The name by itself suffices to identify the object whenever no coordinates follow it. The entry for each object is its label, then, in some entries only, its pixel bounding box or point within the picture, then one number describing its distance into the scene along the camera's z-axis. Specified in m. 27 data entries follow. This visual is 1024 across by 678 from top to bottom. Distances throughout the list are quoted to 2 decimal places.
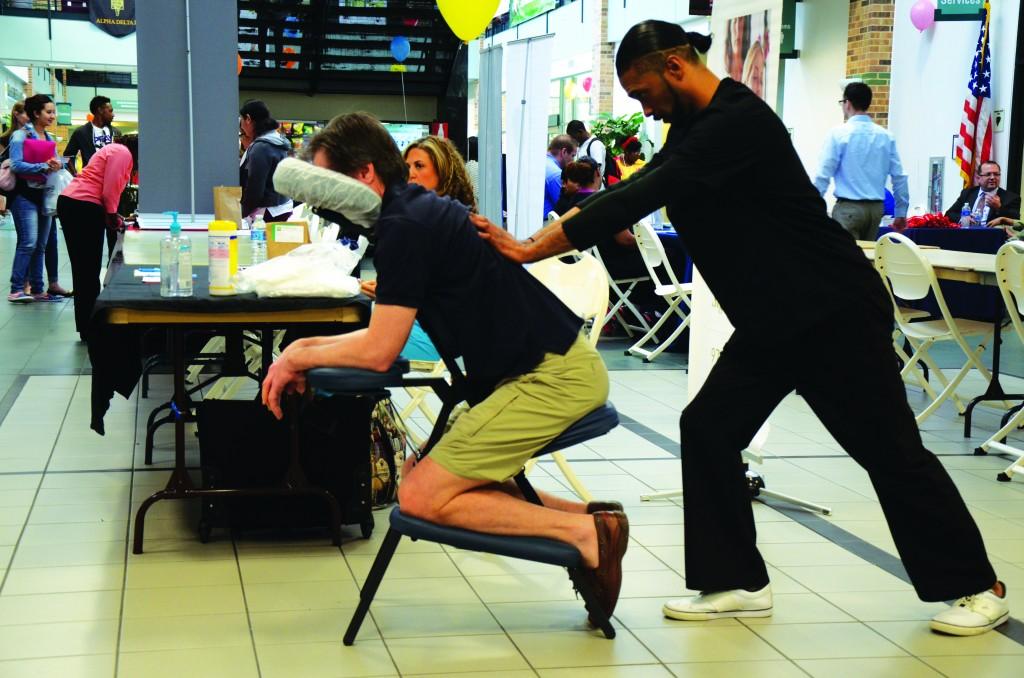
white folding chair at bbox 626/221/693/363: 7.77
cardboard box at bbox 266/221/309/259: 4.48
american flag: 11.63
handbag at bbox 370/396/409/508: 4.21
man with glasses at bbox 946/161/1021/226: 9.73
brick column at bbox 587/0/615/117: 19.44
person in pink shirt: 7.68
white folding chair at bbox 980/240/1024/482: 4.90
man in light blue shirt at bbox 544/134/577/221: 10.30
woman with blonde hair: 4.63
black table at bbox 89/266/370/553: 3.62
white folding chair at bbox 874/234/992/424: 5.58
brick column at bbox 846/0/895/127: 12.38
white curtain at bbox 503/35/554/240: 9.53
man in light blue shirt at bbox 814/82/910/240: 8.27
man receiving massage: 2.73
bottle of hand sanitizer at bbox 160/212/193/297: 3.75
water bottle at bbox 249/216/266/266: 4.51
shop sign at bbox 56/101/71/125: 20.36
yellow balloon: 8.80
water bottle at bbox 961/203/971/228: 9.67
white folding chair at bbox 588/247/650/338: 8.56
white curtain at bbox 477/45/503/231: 9.77
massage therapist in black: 2.78
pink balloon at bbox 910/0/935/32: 11.76
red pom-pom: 8.86
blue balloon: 15.12
